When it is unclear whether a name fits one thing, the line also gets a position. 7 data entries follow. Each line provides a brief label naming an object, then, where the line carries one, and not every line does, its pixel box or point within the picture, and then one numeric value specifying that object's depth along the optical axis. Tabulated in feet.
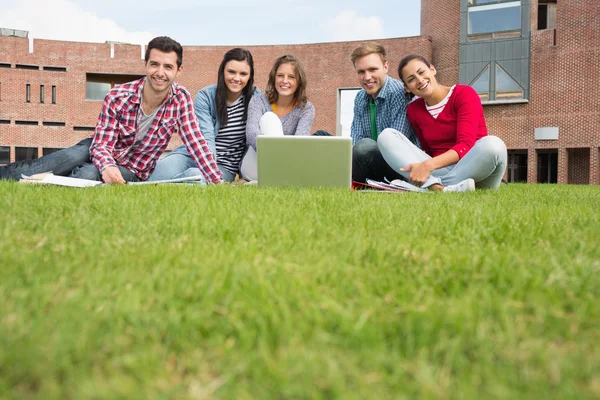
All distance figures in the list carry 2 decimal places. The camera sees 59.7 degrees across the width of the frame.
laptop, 16.43
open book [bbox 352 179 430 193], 16.96
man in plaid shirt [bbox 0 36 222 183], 17.39
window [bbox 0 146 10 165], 94.77
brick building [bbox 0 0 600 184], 75.31
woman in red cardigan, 16.78
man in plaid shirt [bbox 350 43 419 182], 19.49
